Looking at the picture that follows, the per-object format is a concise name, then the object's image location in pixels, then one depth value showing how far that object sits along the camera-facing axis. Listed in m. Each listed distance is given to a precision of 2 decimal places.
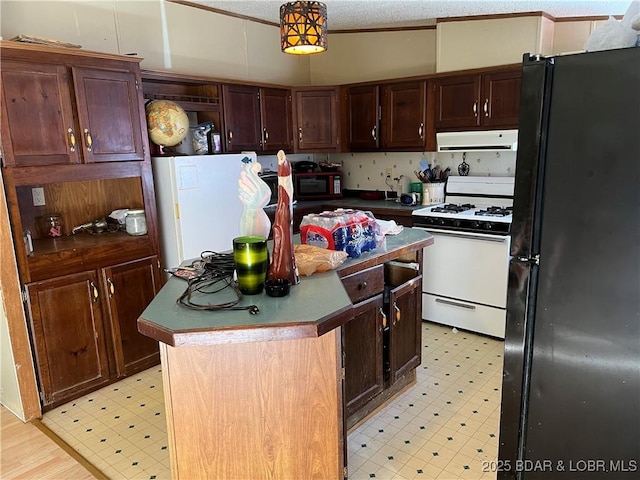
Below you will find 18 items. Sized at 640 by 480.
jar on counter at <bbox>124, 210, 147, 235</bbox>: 3.07
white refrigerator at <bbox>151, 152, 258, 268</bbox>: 3.11
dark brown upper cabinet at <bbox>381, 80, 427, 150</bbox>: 3.99
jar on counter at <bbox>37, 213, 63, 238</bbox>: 3.02
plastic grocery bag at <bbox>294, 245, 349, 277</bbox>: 1.93
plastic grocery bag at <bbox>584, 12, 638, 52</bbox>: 1.21
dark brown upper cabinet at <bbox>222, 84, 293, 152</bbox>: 3.80
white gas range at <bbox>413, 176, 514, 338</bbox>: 3.41
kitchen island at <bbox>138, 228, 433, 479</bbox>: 1.52
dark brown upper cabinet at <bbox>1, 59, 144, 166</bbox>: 2.43
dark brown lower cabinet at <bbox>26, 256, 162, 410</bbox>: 2.66
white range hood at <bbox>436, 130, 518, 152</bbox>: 3.54
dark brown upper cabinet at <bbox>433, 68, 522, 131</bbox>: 3.53
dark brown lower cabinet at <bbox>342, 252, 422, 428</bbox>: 2.21
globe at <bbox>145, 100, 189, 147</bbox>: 3.14
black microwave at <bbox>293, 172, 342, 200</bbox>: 4.62
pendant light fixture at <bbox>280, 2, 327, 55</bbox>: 2.28
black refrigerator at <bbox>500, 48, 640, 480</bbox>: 1.16
